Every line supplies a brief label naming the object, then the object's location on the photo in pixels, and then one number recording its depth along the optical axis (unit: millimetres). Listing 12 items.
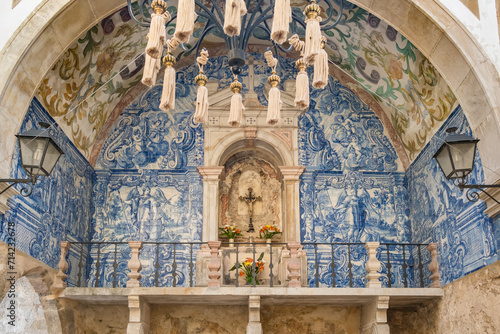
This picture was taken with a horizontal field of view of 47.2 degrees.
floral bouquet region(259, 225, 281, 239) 9027
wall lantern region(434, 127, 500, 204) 5203
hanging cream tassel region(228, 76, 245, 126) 5250
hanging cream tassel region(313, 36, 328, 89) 4820
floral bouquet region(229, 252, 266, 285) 8062
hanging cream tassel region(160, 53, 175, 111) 5000
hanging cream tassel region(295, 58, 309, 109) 5008
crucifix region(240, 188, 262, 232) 9641
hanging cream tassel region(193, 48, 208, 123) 5230
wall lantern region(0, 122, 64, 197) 5062
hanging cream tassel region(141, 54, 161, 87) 4711
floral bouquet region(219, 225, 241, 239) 8984
